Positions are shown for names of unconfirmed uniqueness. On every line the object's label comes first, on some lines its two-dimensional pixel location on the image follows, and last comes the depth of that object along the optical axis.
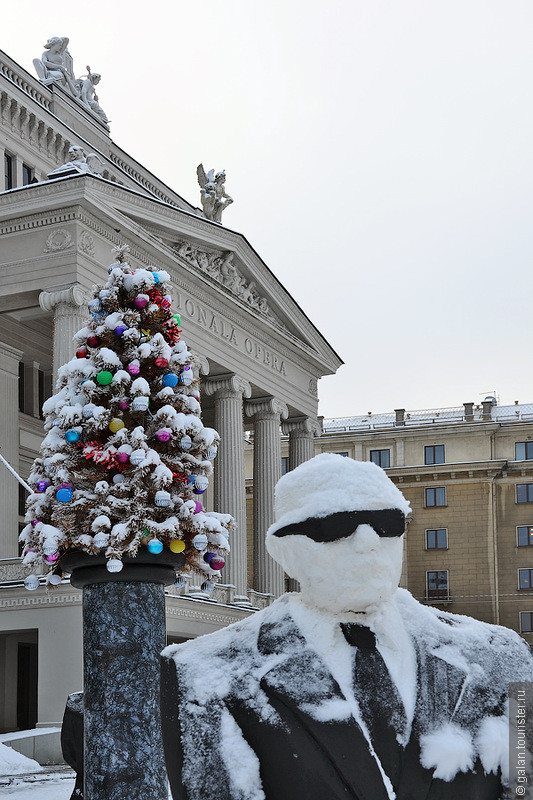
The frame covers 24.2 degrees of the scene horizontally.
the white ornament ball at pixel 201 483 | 13.34
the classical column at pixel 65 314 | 29.12
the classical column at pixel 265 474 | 39.16
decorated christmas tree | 12.84
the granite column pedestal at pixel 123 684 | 10.71
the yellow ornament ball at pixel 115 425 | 13.16
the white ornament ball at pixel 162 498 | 12.78
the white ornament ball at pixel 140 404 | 13.02
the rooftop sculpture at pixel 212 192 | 39.16
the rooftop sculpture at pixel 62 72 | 41.44
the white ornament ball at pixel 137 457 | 12.95
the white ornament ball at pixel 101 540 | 11.87
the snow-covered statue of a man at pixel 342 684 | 3.14
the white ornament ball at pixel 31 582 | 15.59
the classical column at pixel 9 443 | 32.78
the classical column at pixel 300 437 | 43.81
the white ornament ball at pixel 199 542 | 12.62
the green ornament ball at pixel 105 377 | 13.21
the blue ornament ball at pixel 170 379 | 13.44
